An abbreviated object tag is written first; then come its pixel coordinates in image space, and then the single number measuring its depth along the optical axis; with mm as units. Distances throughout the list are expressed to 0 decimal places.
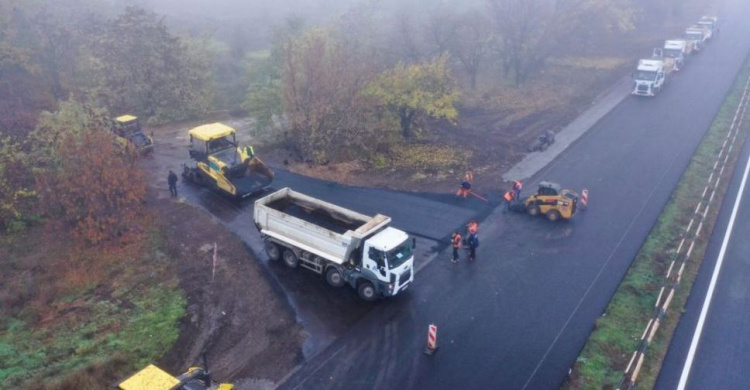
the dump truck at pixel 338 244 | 17906
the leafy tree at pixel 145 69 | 38531
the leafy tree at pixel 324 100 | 30500
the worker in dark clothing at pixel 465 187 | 26453
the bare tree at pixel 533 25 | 45469
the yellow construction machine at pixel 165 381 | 11648
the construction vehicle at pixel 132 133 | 32344
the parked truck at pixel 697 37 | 53419
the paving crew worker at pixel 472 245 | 20809
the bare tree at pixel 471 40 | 45094
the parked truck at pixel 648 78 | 41094
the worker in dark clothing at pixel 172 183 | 26844
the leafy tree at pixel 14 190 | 22938
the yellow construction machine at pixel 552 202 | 23734
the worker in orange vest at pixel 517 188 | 25594
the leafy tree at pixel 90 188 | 21922
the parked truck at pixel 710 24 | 57250
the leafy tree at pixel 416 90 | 32031
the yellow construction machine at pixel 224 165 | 26578
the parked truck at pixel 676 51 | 47781
